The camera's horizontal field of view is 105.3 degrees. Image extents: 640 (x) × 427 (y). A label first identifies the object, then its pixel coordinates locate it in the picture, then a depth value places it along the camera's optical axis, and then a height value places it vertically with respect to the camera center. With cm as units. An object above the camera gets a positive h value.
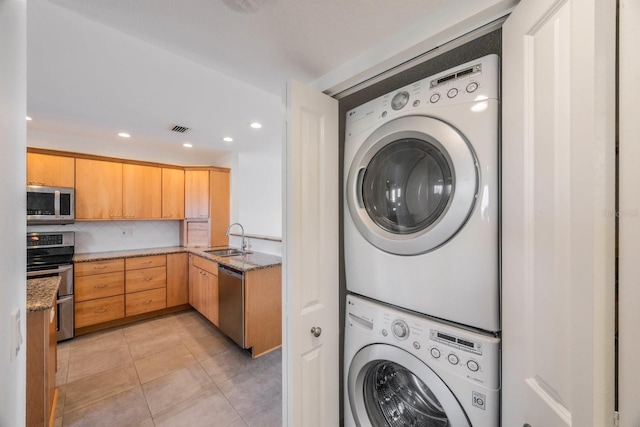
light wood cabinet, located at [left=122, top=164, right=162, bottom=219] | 335 +27
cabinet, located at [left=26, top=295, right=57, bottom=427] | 125 -82
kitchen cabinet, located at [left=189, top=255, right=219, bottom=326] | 289 -98
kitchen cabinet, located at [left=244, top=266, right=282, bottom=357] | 241 -101
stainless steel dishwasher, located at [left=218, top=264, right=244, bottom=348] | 242 -96
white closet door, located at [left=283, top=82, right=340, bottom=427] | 110 -23
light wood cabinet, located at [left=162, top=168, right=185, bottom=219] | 368 +26
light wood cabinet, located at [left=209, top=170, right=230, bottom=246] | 387 +7
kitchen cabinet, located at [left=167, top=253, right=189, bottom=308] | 340 -97
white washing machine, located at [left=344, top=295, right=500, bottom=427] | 84 -64
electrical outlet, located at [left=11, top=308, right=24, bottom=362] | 63 -34
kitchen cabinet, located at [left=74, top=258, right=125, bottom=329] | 279 -97
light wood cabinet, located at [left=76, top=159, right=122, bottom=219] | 302 +27
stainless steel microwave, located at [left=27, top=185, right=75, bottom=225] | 268 +6
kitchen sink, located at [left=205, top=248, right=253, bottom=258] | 336 -59
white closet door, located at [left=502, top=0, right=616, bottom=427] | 47 +0
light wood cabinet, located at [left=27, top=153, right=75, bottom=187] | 274 +46
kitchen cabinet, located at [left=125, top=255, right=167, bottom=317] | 311 -97
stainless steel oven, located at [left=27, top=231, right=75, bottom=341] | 261 -63
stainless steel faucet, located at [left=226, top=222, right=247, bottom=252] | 347 -49
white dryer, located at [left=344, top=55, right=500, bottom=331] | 84 +7
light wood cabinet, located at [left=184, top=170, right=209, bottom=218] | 384 +25
